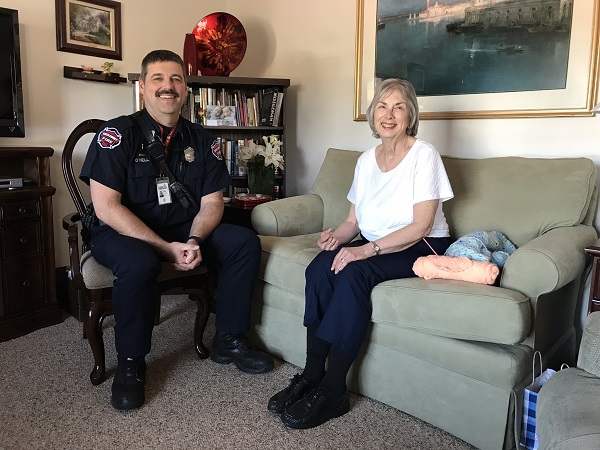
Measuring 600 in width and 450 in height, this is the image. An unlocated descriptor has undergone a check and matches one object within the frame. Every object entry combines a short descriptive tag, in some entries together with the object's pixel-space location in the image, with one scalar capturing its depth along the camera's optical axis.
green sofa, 1.52
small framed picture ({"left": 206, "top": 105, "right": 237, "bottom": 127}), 3.05
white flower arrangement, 3.01
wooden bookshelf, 2.96
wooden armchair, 1.89
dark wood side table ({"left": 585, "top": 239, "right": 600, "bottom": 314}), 1.63
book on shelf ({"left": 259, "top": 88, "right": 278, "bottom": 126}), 3.12
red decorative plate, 3.11
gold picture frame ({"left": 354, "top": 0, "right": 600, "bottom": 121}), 2.18
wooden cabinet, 2.35
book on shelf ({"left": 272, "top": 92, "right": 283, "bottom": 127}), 3.12
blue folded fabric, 1.76
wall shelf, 2.83
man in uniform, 1.81
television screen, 2.37
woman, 1.68
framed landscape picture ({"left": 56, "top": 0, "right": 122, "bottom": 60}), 2.80
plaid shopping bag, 1.50
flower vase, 3.00
